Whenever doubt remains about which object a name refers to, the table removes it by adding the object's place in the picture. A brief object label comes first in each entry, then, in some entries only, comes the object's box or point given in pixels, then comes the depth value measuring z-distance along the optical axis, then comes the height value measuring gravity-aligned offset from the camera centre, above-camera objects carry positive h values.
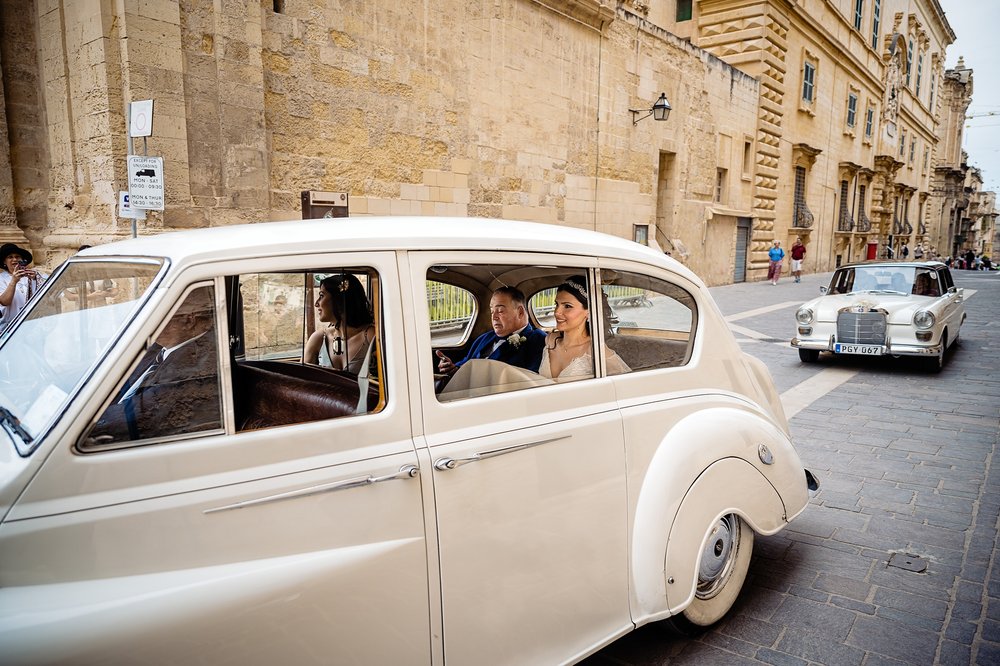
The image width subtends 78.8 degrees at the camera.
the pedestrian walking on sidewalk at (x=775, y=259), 23.95 -0.35
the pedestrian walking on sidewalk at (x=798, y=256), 26.08 -0.24
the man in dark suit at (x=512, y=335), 2.80 -0.42
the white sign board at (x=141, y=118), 5.91 +1.27
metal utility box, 10.11 +0.74
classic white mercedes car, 8.46 -0.90
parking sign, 6.18 +0.65
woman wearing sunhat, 6.09 -0.34
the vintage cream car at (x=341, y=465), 1.44 -0.64
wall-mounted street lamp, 16.36 +3.77
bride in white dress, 2.56 -0.40
